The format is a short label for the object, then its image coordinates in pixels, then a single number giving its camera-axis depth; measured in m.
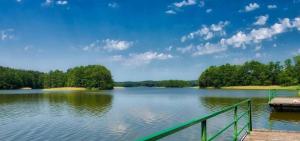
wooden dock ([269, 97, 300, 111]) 21.09
